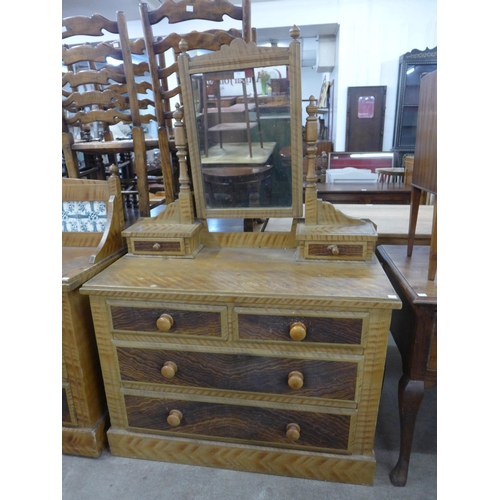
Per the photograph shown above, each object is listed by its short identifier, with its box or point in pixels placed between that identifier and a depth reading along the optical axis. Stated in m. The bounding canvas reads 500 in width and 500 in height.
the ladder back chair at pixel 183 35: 1.42
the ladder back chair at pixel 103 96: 1.52
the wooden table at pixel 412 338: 1.18
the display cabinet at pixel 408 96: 4.11
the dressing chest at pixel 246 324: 1.21
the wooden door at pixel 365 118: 4.41
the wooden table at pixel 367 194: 3.22
